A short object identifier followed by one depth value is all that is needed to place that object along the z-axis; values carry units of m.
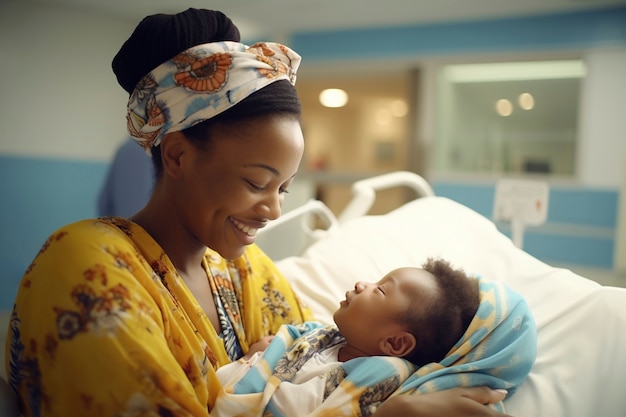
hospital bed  1.10
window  4.91
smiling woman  0.80
